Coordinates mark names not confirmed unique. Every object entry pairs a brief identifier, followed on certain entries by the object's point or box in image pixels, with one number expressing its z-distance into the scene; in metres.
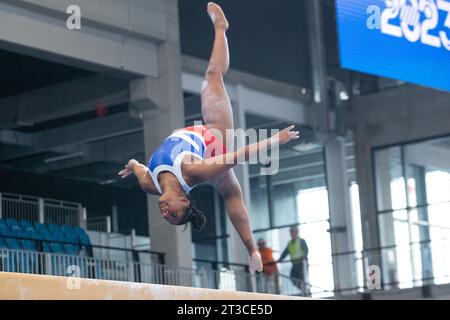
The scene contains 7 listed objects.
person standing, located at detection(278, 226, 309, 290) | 16.44
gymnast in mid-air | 6.77
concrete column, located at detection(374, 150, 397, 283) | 16.84
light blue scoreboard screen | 12.12
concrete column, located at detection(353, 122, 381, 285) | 17.58
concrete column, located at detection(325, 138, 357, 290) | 17.20
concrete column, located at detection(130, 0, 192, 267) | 13.93
